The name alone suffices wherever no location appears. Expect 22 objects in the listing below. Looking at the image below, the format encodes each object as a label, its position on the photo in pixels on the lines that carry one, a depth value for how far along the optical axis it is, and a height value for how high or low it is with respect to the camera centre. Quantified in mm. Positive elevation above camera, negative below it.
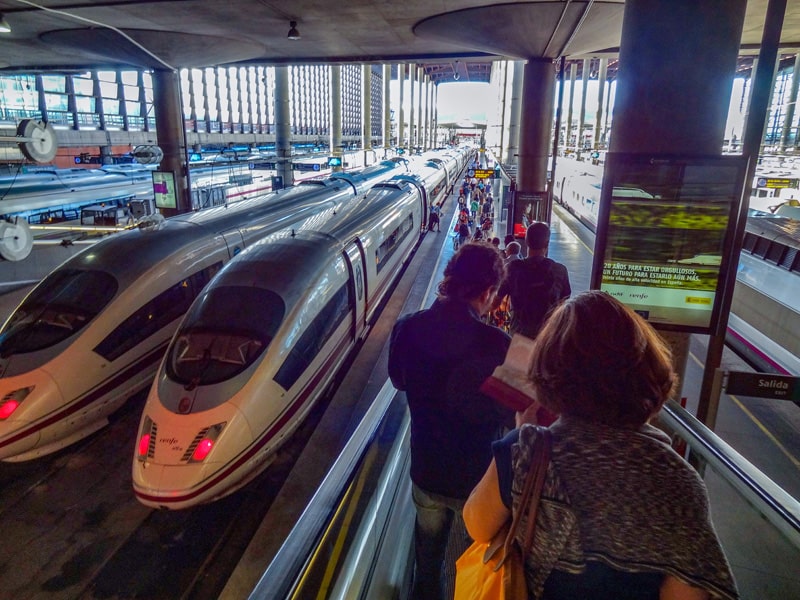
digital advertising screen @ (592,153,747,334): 3711 -583
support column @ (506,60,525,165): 26719 +1921
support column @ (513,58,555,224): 13977 +394
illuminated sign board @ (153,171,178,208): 17188 -1434
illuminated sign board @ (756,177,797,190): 20312 -1071
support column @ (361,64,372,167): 43344 +2728
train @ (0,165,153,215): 18047 -1725
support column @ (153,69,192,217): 16812 +489
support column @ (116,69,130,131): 42597 +3286
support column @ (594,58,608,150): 41031 +6208
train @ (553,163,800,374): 10023 -2853
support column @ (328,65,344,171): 34375 +2150
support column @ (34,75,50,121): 36034 +3108
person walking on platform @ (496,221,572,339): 4262 -1091
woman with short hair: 1197 -759
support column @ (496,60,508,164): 35938 +2248
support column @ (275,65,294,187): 25094 +810
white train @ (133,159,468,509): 5082 -2418
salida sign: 3539 -1512
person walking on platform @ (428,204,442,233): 21766 -2866
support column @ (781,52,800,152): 39750 +3318
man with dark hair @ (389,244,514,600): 2340 -1021
